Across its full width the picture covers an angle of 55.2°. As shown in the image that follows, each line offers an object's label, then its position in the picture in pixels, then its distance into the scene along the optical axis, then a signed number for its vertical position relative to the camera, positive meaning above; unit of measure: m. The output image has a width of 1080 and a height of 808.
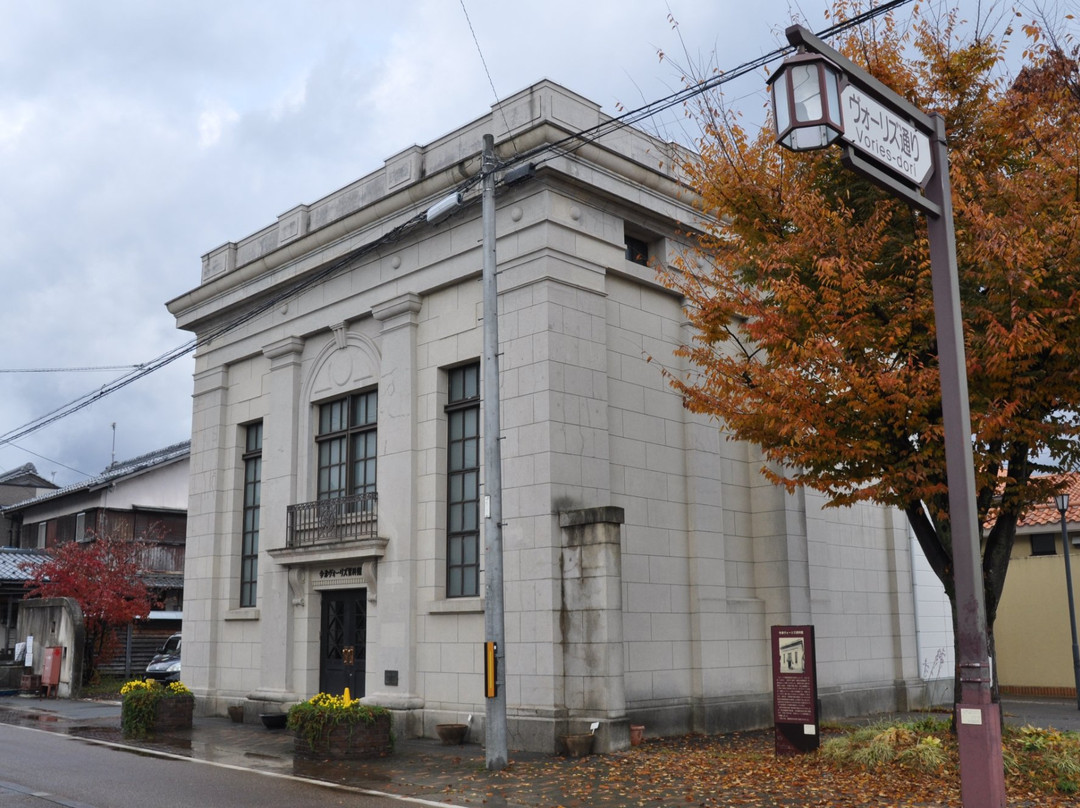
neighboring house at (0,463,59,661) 40.09 +2.07
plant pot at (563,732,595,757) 15.85 -2.07
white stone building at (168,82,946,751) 17.62 +2.11
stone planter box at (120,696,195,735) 20.19 -1.98
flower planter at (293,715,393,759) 16.09 -2.04
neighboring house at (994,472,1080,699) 29.66 -0.27
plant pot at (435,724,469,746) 17.69 -2.10
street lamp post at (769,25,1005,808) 7.76 +3.32
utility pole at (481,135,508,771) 14.42 +1.44
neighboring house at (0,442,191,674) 41.38 +4.14
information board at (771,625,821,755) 14.75 -1.25
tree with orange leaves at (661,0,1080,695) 12.65 +3.90
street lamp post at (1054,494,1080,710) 25.08 +0.60
